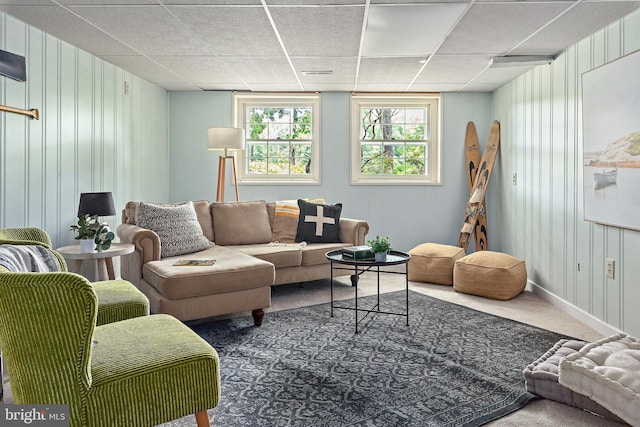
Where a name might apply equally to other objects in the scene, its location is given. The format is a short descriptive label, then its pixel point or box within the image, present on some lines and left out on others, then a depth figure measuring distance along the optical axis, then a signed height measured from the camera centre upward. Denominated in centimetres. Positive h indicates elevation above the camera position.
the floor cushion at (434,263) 470 -60
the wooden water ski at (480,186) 532 +24
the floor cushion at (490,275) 412 -64
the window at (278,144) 578 +79
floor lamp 494 +73
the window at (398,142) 577 +82
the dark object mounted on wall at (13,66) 292 +93
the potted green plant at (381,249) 331 -31
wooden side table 319 -41
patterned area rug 205 -90
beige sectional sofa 312 -41
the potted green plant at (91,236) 327 -22
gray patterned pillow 378 -18
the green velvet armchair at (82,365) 139 -53
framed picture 290 +43
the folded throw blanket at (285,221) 475 -16
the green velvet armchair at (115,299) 224 -47
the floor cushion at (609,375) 181 -72
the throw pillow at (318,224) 465 -18
